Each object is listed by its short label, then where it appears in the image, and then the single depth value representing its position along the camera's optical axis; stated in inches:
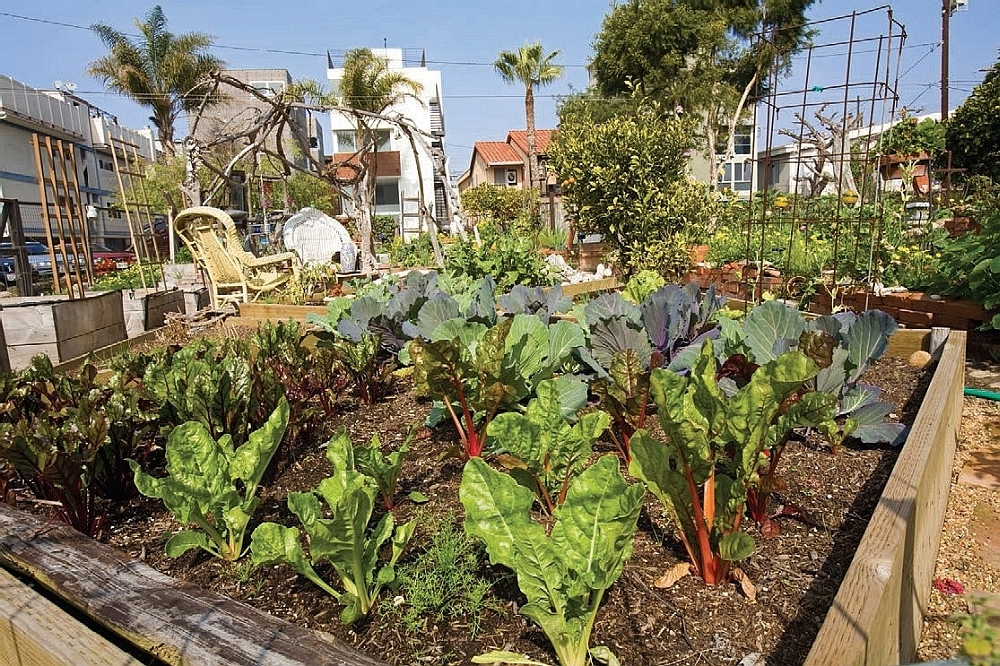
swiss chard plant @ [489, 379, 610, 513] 61.3
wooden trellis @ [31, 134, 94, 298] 206.2
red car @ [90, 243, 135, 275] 505.4
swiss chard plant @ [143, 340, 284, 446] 81.5
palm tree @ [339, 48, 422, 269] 751.1
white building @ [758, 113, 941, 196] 1074.1
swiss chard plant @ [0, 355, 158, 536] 71.7
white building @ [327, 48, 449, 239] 1288.1
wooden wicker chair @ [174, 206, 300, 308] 264.4
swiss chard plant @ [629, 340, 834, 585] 53.6
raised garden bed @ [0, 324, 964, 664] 41.6
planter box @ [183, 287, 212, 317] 280.7
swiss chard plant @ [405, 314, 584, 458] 76.7
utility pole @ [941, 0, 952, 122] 463.8
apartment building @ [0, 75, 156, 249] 1022.4
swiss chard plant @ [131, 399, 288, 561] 63.6
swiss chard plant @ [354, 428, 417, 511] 67.7
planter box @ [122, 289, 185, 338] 237.1
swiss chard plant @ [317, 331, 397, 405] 115.0
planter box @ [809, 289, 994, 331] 160.9
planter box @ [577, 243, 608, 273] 393.4
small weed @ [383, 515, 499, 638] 55.0
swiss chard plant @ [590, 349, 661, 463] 79.5
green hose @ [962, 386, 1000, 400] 139.9
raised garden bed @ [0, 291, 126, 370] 176.9
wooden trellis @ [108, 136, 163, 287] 271.2
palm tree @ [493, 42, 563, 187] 894.4
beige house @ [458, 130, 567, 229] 1328.7
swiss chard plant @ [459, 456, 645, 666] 46.3
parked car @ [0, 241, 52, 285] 584.4
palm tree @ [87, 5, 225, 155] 914.1
